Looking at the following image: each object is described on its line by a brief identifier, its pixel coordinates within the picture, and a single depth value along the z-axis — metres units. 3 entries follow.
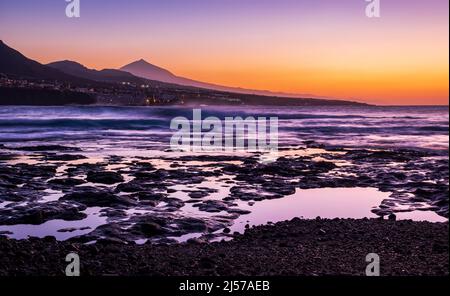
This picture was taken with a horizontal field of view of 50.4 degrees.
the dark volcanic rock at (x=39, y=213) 8.64
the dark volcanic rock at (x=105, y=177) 12.91
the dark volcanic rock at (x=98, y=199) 10.10
